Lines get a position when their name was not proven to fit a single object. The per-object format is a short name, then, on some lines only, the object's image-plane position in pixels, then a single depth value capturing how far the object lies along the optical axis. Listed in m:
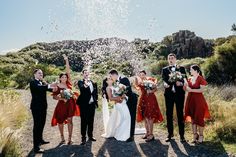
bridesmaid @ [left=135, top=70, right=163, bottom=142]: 5.76
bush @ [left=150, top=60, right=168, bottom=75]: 17.12
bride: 5.74
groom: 5.76
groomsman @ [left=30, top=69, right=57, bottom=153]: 5.14
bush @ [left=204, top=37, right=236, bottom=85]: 12.13
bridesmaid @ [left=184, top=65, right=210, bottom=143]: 5.47
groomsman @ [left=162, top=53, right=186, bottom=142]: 5.57
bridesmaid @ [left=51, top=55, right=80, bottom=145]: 5.54
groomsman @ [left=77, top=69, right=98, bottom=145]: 5.53
